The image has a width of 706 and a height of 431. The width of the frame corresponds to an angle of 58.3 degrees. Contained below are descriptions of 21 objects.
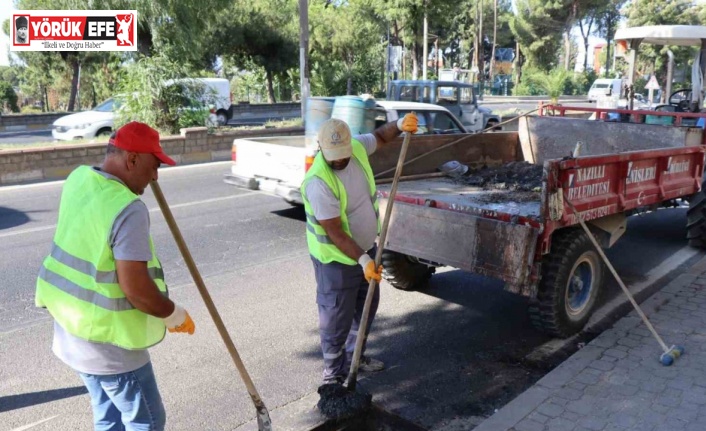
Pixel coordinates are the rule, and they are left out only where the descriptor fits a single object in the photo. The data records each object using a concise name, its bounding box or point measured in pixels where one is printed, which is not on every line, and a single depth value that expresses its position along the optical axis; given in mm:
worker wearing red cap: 2248
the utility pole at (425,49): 25541
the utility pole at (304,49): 17375
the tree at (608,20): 62562
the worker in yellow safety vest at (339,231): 3508
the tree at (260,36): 30703
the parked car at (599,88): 42781
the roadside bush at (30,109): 34250
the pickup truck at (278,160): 8188
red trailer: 4238
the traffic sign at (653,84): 20825
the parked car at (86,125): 16266
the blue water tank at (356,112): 8422
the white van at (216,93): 15930
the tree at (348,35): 34906
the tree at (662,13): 47875
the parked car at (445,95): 15875
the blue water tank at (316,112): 8580
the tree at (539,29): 54219
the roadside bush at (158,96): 15172
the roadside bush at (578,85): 54625
